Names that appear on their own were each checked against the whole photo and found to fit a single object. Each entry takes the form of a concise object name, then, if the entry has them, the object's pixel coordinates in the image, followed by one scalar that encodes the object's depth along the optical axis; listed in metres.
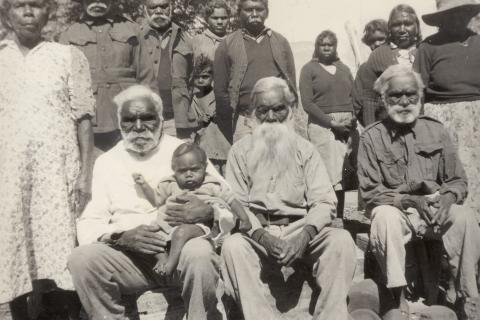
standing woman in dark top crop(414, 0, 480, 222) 5.56
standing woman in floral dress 4.25
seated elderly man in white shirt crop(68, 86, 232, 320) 3.79
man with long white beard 3.97
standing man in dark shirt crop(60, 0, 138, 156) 5.49
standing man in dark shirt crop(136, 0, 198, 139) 5.91
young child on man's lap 4.10
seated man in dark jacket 4.36
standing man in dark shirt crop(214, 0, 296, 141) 5.98
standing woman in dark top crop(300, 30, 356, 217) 6.68
